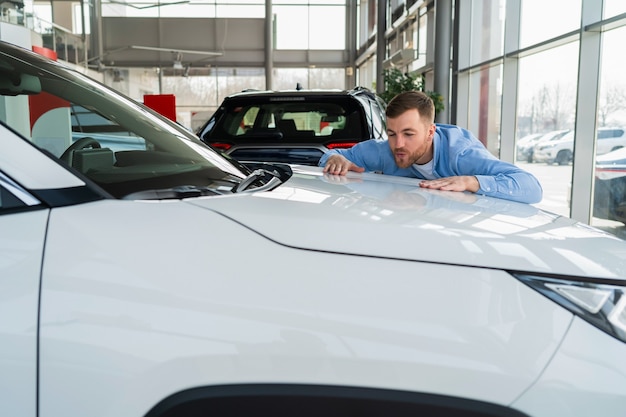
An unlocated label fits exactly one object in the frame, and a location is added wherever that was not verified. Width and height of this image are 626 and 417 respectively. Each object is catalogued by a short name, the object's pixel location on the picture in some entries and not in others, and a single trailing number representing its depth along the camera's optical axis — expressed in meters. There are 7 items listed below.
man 2.18
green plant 11.60
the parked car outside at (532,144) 7.75
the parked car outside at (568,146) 6.36
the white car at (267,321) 0.99
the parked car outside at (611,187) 6.32
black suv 4.52
